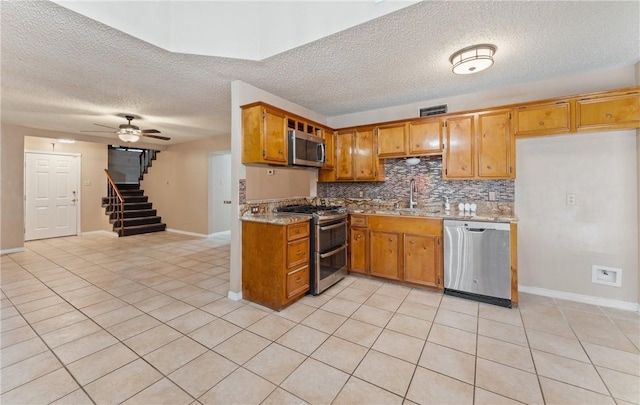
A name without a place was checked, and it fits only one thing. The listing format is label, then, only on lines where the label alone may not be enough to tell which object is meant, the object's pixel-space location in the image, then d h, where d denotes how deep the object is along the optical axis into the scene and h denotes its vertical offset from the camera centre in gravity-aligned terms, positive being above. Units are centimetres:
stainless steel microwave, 326 +70
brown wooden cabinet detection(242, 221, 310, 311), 268 -65
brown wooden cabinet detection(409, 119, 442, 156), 338 +85
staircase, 695 -33
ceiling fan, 463 +127
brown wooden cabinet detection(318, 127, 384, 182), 388 +67
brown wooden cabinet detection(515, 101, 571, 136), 276 +89
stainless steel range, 305 -53
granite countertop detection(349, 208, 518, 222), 282 -15
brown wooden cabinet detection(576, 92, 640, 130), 253 +88
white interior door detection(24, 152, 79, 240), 620 +20
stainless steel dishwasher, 276 -65
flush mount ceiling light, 234 +131
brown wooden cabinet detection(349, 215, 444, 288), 312 -59
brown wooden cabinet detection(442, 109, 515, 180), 301 +66
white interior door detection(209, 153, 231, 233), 665 +26
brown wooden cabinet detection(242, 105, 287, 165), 287 +75
